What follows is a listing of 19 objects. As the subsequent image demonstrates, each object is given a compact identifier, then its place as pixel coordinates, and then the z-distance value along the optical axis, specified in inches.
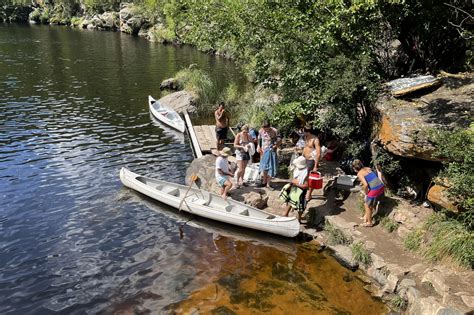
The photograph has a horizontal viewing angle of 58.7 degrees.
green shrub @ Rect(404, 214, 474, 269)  383.9
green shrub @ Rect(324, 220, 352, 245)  478.0
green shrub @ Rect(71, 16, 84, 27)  3461.1
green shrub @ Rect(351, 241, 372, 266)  443.8
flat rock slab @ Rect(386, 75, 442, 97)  509.4
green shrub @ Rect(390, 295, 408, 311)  386.6
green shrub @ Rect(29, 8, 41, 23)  3779.5
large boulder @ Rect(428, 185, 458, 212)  423.8
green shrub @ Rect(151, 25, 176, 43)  2350.6
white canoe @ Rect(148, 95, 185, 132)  928.9
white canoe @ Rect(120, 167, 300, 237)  501.4
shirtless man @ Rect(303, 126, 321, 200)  540.5
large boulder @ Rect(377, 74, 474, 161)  443.5
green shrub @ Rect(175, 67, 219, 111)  1069.8
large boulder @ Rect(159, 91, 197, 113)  1040.8
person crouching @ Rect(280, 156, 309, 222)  497.0
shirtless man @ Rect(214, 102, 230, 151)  709.3
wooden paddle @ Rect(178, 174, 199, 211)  566.9
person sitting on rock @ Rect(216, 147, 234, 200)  568.1
